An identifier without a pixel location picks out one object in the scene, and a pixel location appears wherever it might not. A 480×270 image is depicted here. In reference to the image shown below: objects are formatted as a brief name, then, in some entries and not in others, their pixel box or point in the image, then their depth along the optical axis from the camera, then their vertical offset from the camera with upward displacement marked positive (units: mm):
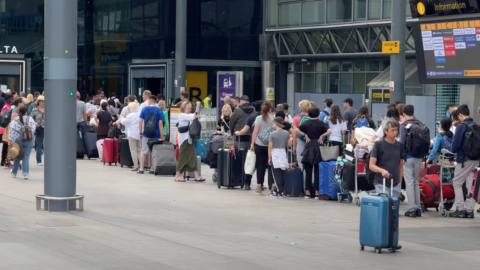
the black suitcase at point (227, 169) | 17578 -1207
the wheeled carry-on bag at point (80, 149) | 24141 -1153
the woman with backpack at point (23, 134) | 18531 -582
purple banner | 29344 +804
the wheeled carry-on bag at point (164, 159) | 19969 -1161
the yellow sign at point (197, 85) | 39750 +1082
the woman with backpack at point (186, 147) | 18500 -818
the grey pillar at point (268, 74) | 40750 +1652
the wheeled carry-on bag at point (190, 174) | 19142 -1454
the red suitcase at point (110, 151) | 22516 -1117
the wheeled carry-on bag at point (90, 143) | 24219 -988
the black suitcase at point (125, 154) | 21844 -1159
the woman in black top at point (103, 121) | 23828 -368
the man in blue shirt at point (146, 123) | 19953 -385
